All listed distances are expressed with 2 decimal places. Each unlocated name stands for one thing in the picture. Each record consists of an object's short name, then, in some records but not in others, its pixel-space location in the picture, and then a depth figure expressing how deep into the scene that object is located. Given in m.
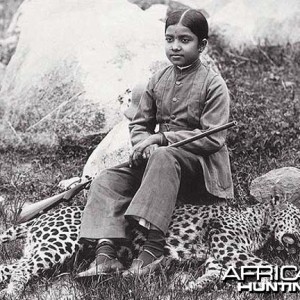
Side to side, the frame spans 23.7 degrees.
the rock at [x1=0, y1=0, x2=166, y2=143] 8.66
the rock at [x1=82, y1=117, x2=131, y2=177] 7.43
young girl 5.44
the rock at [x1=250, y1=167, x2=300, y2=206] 6.84
